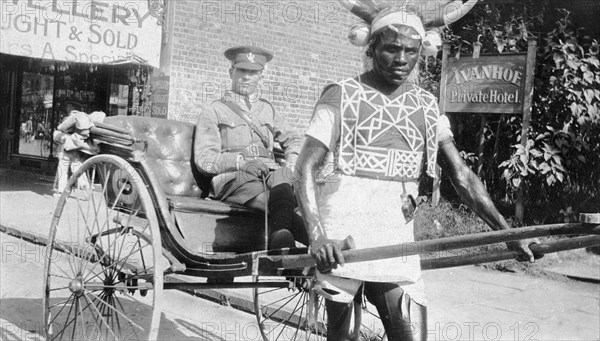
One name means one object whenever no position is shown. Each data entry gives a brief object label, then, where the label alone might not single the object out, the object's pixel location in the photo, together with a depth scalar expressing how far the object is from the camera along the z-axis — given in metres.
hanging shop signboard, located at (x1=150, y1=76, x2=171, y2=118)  9.73
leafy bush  8.73
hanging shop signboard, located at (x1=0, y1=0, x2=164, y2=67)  9.20
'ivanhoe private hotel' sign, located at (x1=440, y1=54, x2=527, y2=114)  8.58
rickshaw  3.76
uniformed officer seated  4.16
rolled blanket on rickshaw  4.29
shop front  9.22
